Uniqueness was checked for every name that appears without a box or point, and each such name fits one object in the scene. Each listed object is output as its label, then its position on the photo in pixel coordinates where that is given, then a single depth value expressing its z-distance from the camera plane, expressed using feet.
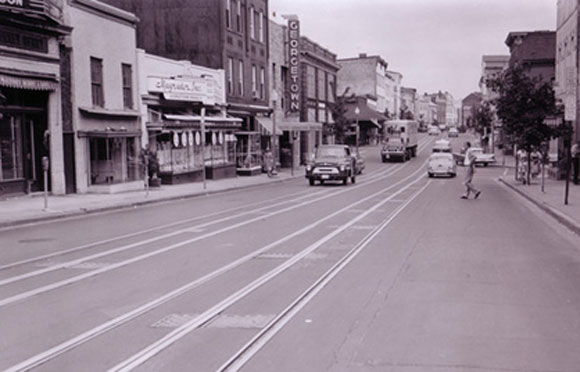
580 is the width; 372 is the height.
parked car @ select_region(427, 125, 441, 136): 389.07
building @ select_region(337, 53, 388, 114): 326.24
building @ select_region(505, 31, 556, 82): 197.57
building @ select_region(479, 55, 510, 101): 397.56
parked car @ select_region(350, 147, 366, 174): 138.57
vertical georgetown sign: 159.12
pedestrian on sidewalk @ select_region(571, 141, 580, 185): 95.45
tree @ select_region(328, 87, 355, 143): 208.44
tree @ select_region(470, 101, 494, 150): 223.30
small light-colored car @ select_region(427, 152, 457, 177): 130.82
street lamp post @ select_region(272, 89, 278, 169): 125.08
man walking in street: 75.87
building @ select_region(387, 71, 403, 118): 383.28
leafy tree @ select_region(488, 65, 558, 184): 97.30
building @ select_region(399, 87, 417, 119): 485.56
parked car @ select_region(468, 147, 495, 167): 176.24
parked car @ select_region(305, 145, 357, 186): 101.19
